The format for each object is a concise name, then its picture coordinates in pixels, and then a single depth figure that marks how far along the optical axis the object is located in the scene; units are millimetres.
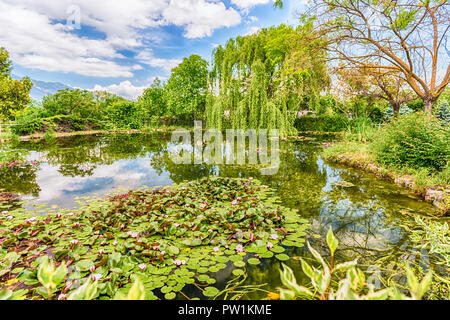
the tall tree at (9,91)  9820
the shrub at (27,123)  14633
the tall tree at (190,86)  19062
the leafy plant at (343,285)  531
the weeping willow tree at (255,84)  8281
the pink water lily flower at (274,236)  2475
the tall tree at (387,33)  4809
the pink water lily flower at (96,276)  1628
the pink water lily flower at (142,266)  1917
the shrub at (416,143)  4357
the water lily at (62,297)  1406
